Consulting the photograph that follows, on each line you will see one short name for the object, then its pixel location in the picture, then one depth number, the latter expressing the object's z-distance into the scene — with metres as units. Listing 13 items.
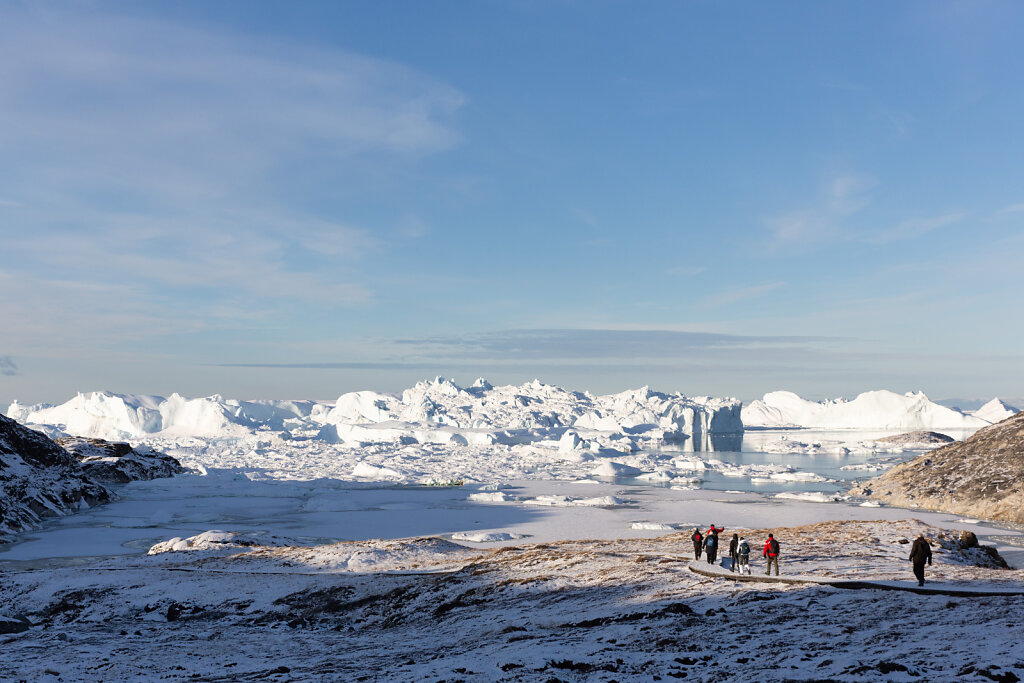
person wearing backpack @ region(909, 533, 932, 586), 24.78
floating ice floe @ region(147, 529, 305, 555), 49.34
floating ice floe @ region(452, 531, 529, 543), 56.94
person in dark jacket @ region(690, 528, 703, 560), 33.93
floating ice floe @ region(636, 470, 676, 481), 108.94
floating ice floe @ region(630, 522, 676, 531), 59.31
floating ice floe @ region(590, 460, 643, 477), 115.19
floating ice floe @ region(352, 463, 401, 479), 113.19
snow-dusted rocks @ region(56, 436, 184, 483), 104.25
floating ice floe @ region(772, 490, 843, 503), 80.01
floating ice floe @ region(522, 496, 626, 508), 78.00
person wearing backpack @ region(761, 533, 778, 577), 28.31
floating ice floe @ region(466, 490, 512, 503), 83.38
